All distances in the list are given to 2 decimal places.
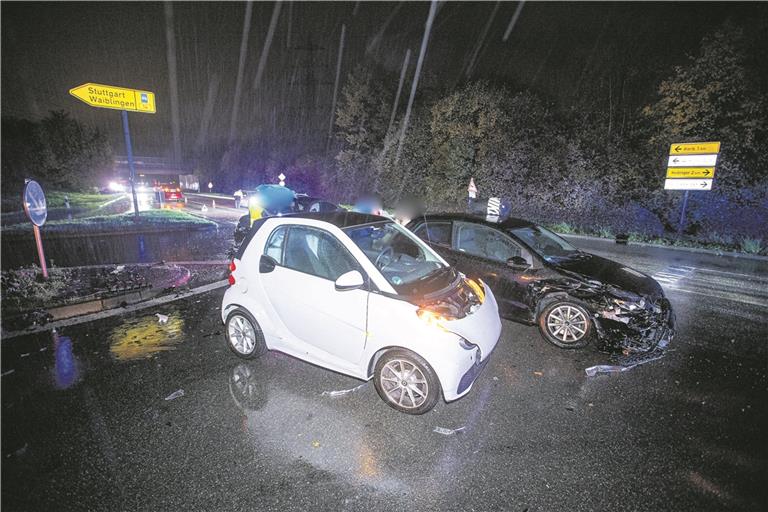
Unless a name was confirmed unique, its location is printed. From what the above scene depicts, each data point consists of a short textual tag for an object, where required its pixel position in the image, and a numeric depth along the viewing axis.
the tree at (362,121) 32.62
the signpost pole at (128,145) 14.87
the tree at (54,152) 45.09
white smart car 3.30
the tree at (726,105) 13.43
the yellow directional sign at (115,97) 12.80
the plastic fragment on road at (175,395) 3.71
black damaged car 4.52
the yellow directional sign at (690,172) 13.41
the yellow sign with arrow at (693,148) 13.30
